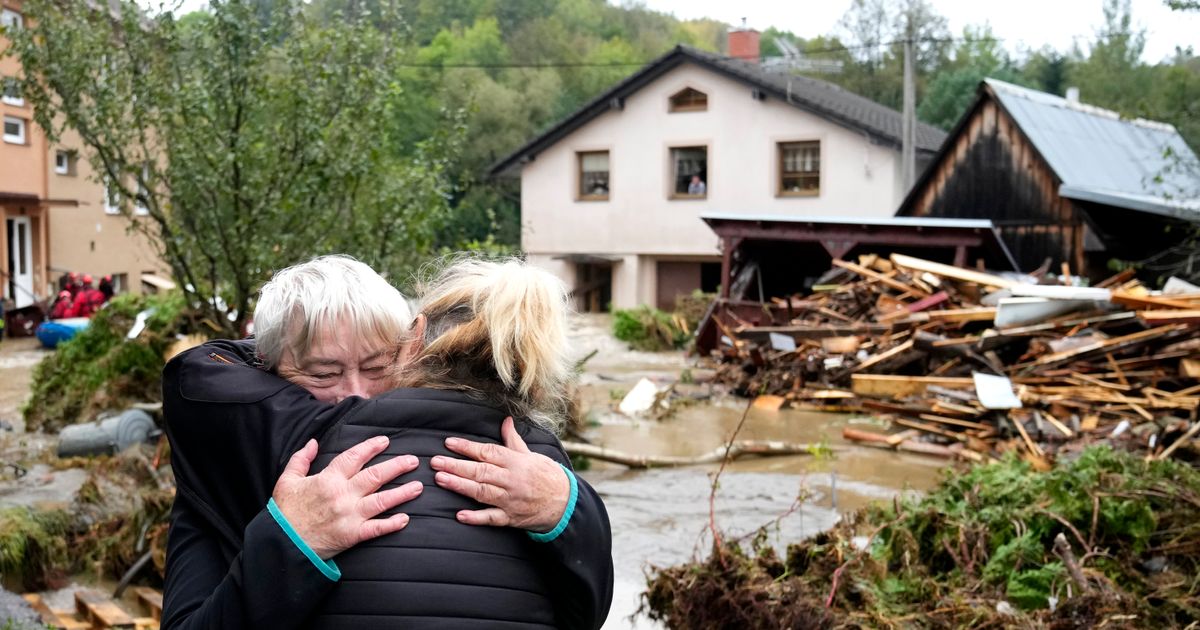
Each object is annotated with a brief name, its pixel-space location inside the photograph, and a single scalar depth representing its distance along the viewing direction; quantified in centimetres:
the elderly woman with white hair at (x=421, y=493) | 194
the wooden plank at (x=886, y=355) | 1543
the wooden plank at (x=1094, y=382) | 1275
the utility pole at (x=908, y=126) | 2694
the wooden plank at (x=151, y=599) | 663
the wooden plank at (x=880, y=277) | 1757
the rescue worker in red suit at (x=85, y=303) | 2352
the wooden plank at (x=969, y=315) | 1505
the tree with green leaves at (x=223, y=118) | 839
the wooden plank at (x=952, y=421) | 1287
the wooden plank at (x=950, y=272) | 1656
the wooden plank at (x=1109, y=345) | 1305
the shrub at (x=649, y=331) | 2461
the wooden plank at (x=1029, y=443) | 1143
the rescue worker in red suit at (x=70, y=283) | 2489
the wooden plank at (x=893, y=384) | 1413
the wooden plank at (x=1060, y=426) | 1181
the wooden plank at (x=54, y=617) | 613
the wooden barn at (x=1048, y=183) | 2092
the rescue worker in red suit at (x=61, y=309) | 2369
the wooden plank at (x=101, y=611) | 623
